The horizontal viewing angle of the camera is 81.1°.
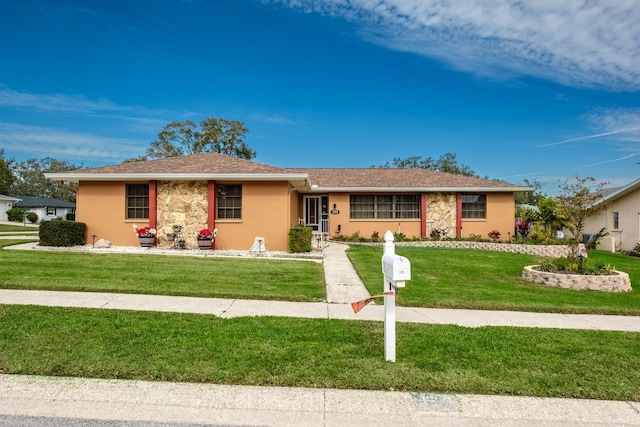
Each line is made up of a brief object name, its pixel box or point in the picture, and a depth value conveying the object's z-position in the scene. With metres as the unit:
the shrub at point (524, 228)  19.77
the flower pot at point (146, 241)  13.60
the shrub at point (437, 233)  19.25
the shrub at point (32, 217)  40.03
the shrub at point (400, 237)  19.00
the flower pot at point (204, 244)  13.46
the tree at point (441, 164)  53.56
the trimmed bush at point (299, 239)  13.45
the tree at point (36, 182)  64.81
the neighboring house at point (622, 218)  18.66
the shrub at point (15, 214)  40.34
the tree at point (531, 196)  43.91
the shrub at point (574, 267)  9.84
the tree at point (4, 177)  51.67
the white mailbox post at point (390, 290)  3.67
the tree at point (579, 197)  10.02
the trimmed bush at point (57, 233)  13.42
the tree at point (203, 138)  39.31
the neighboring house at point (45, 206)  43.06
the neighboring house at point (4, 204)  41.48
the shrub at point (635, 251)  17.66
